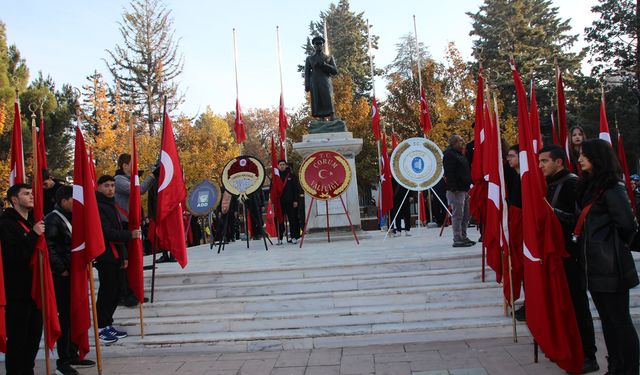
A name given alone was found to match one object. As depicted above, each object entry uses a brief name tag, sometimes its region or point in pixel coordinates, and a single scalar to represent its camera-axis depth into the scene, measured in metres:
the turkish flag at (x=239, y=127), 16.97
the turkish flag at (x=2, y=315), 4.31
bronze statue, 12.23
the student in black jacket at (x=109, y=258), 5.70
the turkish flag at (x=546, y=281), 4.32
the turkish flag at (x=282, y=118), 17.55
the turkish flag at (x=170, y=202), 6.38
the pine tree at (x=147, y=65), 37.19
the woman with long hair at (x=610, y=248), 3.79
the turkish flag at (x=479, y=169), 6.67
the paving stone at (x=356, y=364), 4.72
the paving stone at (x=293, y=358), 5.06
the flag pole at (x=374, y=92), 15.93
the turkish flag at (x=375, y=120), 16.53
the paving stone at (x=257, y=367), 4.85
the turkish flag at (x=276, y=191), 11.38
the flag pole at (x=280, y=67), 17.58
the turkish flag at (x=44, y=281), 4.60
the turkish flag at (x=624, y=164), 8.86
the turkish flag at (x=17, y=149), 4.98
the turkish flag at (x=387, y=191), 12.03
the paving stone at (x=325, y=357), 5.03
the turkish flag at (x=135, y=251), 5.86
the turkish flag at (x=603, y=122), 8.30
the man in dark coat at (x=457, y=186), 8.28
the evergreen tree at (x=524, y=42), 31.84
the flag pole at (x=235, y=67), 17.64
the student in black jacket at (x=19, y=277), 4.57
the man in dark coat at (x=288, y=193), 11.30
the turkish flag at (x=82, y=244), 4.97
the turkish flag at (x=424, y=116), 16.36
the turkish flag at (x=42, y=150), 7.15
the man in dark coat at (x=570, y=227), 4.43
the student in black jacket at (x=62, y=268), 5.13
